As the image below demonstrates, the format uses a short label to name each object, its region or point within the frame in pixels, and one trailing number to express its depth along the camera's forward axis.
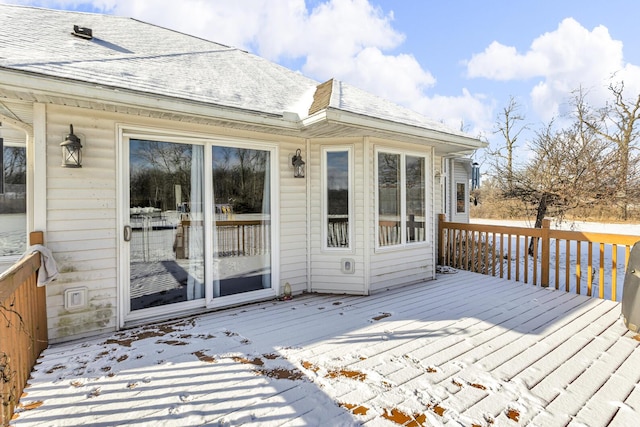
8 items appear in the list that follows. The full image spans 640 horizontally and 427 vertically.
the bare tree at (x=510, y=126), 19.20
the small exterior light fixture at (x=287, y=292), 4.48
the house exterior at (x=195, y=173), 3.10
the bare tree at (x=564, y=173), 8.09
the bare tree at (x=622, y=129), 8.09
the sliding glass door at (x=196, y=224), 3.58
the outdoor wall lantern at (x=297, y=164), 4.56
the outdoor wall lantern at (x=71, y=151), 3.02
